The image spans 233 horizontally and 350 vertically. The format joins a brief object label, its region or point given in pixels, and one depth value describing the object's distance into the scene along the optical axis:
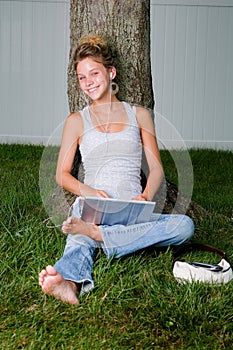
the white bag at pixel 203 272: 3.02
